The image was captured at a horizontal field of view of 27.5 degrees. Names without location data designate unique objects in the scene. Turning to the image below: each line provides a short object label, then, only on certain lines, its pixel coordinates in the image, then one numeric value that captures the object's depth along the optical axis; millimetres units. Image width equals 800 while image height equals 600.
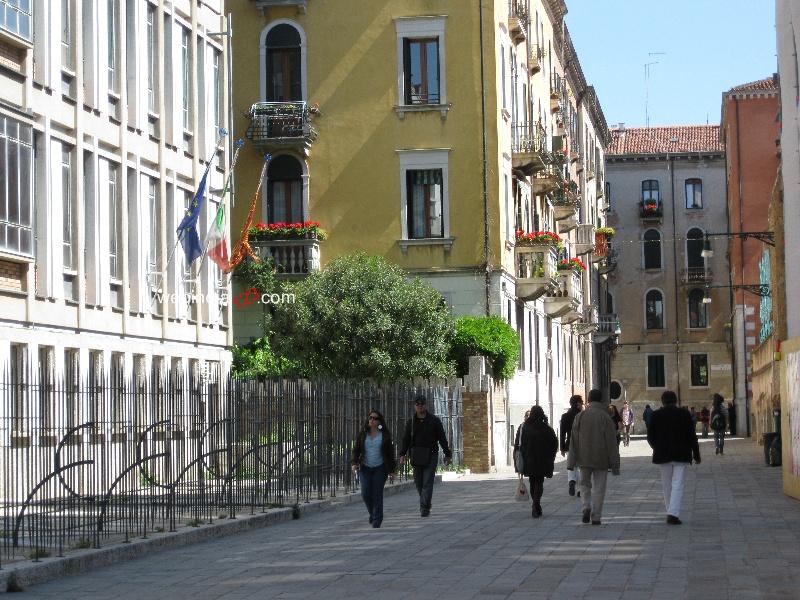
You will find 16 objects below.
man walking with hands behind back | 22109
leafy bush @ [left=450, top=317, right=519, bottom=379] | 44750
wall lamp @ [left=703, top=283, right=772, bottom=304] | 57794
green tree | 42500
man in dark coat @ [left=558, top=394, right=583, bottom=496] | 27828
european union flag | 33500
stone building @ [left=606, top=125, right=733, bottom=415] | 97250
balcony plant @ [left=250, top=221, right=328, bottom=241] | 45625
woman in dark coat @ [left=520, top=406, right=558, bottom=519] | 23797
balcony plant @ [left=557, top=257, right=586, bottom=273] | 57169
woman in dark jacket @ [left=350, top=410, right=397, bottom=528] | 22656
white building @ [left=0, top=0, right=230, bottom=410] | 27781
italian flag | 35125
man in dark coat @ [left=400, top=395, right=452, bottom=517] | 24562
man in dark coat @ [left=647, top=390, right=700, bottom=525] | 22062
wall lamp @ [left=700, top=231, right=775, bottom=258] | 44009
